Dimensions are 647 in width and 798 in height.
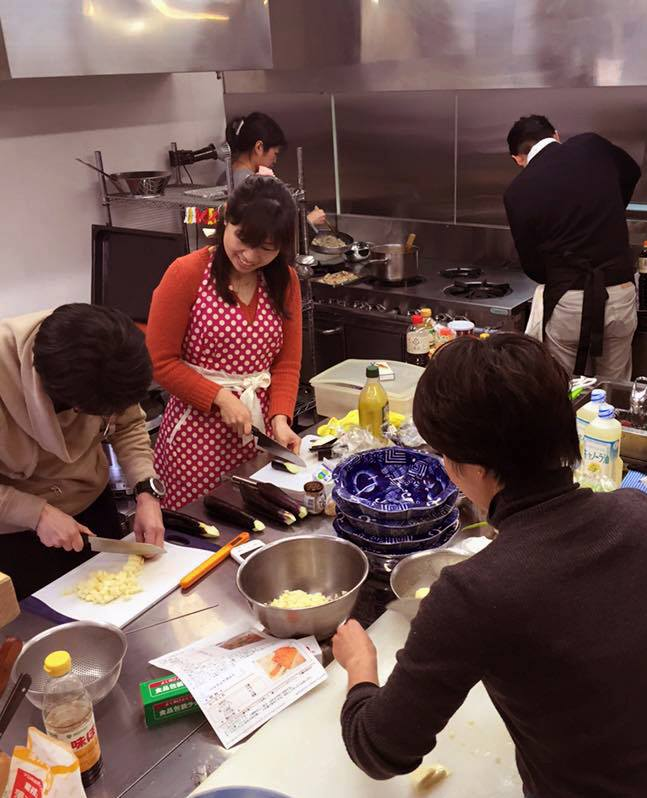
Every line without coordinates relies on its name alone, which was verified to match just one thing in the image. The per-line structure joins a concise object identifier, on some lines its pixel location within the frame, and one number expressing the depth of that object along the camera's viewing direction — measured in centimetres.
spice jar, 183
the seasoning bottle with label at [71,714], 111
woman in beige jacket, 148
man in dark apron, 334
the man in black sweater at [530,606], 88
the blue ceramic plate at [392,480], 161
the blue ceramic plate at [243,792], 108
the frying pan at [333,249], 435
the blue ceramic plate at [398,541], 154
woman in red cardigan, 211
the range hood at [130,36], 303
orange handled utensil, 159
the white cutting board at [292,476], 198
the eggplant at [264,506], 178
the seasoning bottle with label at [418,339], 255
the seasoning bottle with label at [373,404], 210
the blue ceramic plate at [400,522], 153
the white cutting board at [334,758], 113
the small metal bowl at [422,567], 151
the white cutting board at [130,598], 152
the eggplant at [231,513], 179
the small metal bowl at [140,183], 377
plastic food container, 231
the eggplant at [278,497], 181
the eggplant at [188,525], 177
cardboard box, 123
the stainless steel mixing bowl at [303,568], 151
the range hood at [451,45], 334
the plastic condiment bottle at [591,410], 185
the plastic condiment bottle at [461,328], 262
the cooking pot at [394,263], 400
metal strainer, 133
